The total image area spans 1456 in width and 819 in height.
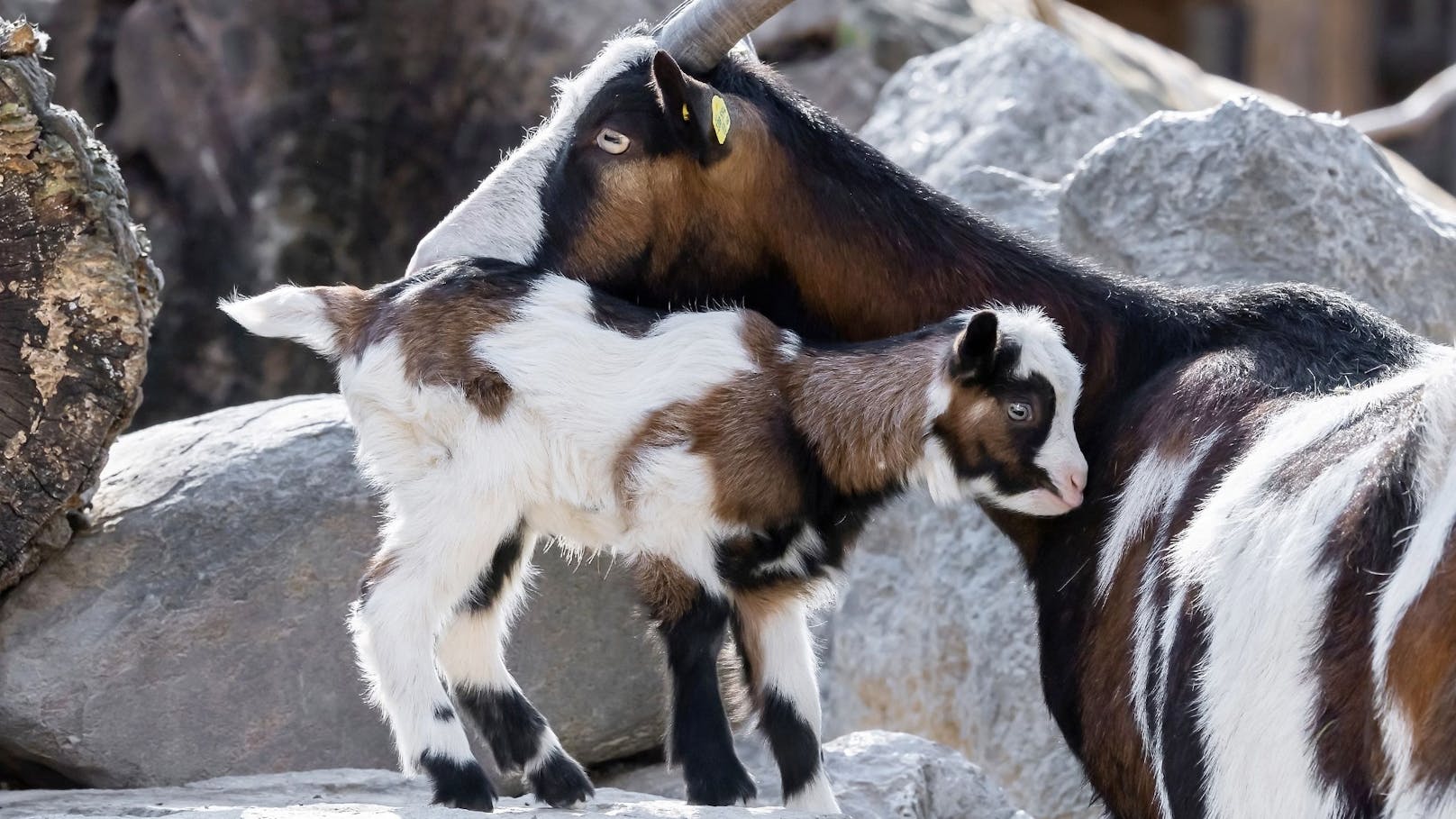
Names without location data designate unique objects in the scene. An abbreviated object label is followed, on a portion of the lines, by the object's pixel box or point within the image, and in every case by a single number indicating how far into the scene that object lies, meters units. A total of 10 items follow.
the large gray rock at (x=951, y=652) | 9.20
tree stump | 7.30
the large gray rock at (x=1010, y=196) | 10.47
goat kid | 6.66
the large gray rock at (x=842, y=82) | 15.35
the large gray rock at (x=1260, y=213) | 9.16
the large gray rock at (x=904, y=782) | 7.61
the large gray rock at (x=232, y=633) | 7.88
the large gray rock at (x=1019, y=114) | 11.41
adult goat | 4.98
